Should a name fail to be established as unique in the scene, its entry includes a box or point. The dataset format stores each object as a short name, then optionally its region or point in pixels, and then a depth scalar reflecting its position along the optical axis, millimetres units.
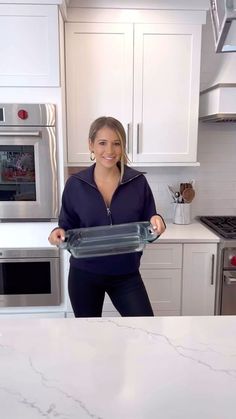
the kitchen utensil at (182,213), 2609
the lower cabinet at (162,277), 2318
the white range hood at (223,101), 2168
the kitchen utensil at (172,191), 2720
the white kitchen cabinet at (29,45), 1952
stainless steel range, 2242
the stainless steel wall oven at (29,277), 2197
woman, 1530
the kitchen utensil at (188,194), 2650
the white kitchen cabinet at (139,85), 2252
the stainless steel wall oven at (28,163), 2033
